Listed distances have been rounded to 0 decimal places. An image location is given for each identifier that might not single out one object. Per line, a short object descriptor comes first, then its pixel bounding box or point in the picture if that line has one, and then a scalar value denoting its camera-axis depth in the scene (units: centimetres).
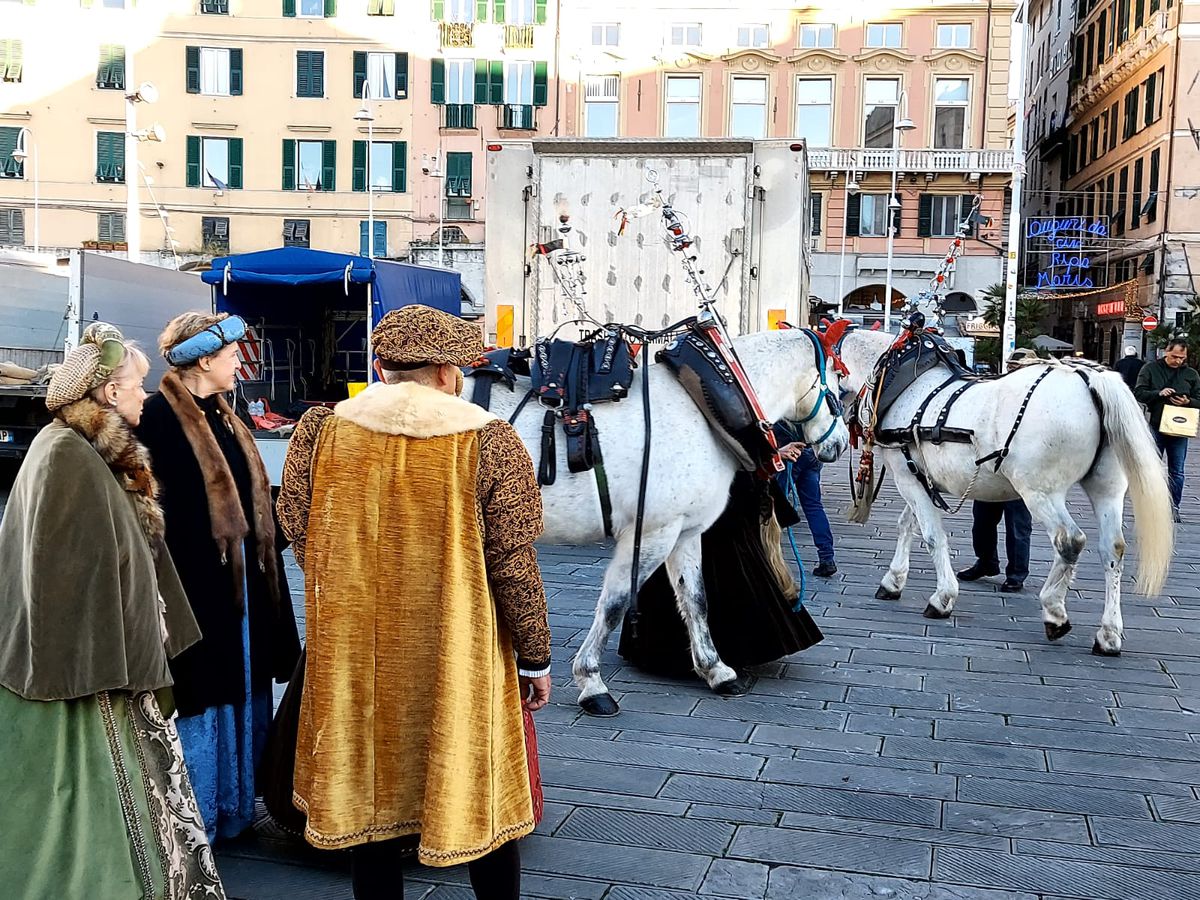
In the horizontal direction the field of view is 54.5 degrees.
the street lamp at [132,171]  1855
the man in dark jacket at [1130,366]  1648
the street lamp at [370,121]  3544
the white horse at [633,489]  507
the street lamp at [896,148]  3469
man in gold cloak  267
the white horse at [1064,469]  622
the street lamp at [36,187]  3620
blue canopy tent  1238
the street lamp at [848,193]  3831
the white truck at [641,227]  985
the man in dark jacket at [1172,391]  1087
